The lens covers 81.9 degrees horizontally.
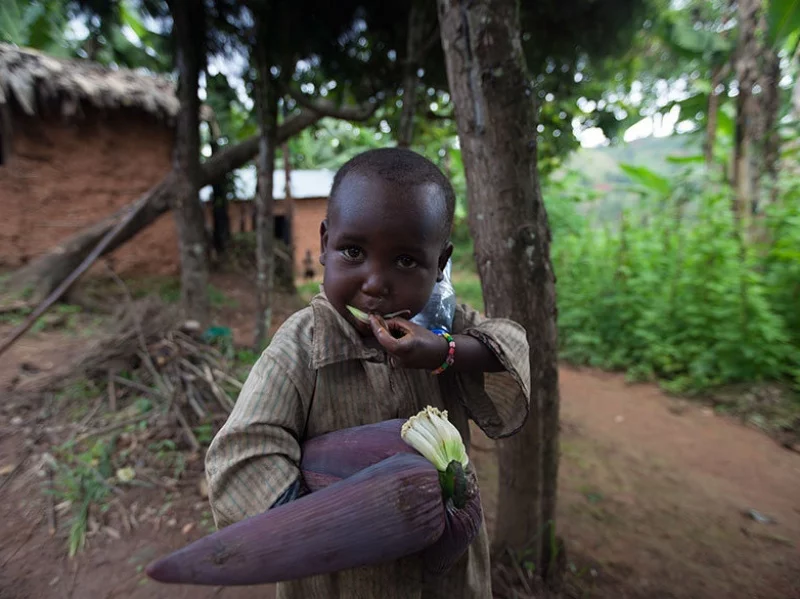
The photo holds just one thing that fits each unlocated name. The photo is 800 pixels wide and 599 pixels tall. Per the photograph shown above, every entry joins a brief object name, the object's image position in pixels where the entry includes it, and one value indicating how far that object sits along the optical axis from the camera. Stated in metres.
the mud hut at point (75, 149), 5.46
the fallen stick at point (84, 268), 2.97
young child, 0.80
